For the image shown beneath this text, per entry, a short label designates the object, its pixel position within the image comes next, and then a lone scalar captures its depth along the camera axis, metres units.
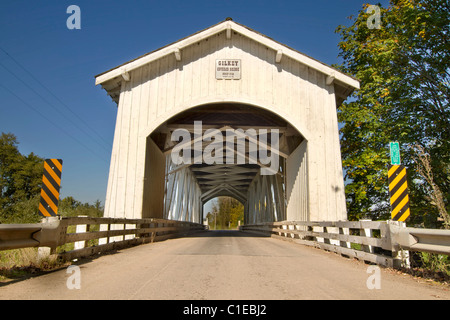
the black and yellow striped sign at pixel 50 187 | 5.33
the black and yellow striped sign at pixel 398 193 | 5.77
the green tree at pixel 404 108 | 12.03
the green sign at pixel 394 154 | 5.67
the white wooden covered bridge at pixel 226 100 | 11.18
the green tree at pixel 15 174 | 38.66
